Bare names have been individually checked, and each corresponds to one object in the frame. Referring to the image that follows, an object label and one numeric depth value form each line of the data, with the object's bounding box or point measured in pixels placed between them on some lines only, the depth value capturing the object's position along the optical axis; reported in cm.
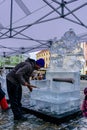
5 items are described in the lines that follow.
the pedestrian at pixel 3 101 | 222
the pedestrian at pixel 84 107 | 168
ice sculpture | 232
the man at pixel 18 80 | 208
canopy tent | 346
